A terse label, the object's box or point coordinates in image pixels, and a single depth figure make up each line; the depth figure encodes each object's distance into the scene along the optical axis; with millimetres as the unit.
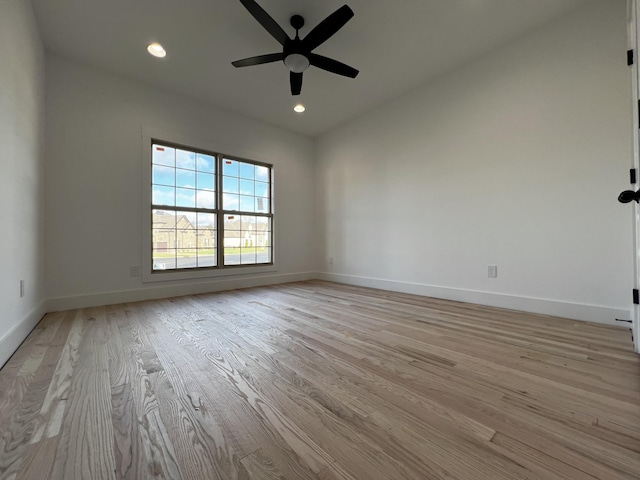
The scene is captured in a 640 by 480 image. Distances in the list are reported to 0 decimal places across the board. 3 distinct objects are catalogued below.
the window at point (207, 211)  3447
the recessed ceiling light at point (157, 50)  2646
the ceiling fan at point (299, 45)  2012
